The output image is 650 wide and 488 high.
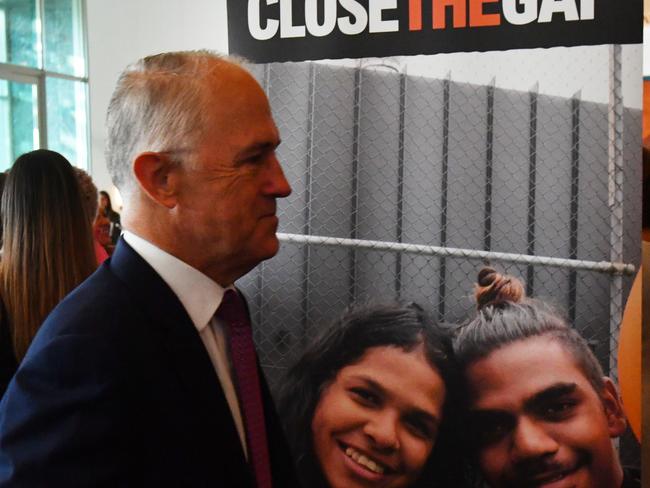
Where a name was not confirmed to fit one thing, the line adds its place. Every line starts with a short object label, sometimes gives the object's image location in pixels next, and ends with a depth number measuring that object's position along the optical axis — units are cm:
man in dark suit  99
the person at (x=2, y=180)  285
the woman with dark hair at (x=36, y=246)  217
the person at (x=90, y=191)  265
